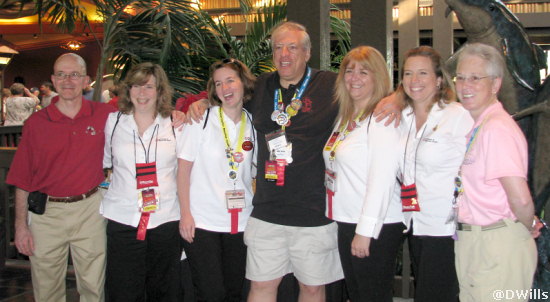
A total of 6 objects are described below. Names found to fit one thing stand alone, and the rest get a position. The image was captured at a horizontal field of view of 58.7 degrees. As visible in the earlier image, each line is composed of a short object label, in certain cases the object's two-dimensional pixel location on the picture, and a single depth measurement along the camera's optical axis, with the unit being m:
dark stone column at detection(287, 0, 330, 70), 3.47
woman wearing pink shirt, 2.08
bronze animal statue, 2.71
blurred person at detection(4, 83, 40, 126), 10.88
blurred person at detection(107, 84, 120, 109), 3.33
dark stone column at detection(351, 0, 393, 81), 3.34
